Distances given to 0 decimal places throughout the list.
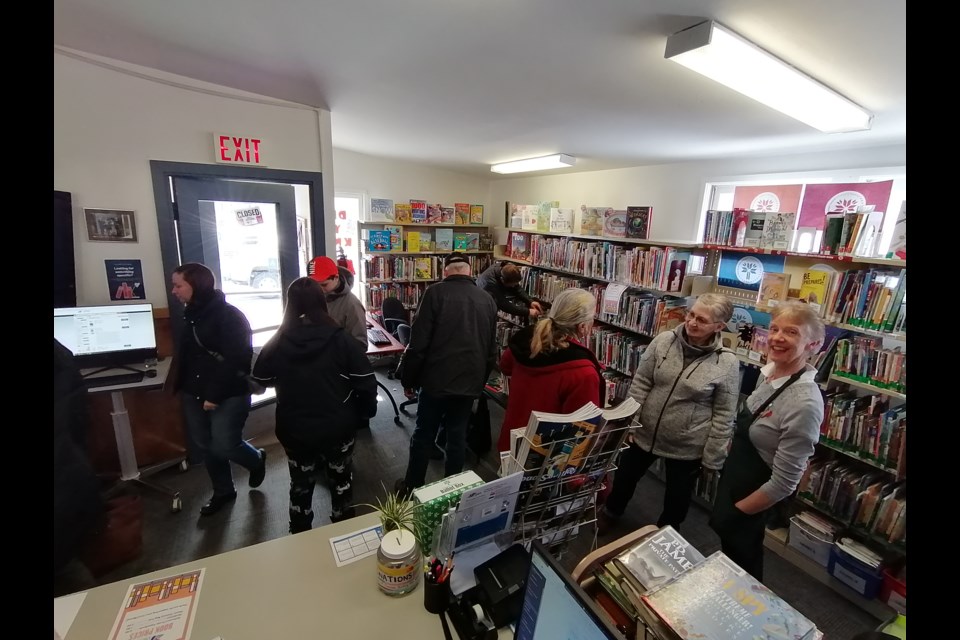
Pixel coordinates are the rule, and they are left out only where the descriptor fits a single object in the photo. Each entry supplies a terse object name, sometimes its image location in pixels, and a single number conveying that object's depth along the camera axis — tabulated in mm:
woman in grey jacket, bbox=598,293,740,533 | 1902
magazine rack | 1057
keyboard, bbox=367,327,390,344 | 3447
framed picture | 2422
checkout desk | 983
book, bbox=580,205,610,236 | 3576
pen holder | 1009
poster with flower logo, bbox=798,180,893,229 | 2527
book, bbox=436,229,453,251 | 5621
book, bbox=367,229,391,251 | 5086
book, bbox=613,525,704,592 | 926
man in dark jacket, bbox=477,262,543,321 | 4105
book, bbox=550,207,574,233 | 3924
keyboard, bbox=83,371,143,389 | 2330
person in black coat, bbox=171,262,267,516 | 2182
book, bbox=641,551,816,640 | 724
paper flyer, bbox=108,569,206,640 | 959
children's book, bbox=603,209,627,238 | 3309
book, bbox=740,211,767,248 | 2396
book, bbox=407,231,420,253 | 5381
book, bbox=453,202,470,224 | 5641
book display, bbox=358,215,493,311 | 5180
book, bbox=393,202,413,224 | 5259
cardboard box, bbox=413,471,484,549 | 1098
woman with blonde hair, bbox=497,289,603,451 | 1700
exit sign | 2646
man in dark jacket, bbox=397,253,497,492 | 2314
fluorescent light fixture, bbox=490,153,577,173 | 3861
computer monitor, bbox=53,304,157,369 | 2316
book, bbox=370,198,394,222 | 5098
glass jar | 1045
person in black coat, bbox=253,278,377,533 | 1826
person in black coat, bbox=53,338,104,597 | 1387
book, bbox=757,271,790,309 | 2295
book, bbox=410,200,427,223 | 5301
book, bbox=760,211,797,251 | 2297
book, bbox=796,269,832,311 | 2125
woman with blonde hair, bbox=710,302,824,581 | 1479
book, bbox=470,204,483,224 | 5812
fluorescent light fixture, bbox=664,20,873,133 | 1350
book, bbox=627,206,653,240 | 3131
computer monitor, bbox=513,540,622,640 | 613
